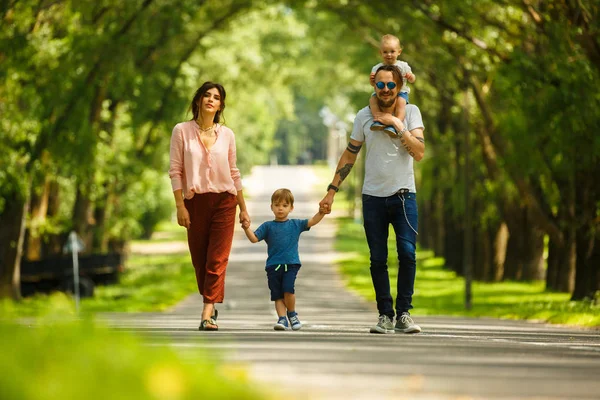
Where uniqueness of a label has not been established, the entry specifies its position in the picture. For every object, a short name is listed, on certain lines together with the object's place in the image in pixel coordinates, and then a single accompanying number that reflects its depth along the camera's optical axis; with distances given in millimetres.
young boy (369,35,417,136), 19687
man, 19703
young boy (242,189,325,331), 21609
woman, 20969
